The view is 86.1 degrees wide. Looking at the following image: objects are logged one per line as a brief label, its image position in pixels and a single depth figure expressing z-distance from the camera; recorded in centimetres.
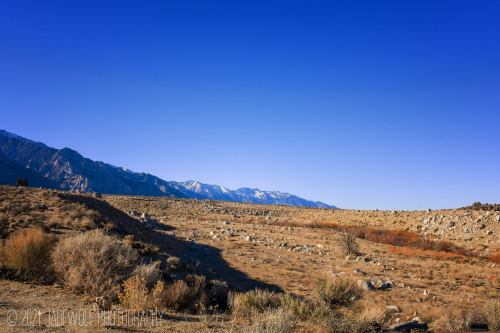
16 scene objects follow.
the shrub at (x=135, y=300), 668
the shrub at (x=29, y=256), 897
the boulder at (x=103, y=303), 682
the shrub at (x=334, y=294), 956
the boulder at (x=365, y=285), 1313
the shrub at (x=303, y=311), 712
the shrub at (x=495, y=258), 1996
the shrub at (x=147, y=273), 911
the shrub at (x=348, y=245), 2074
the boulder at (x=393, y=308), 1016
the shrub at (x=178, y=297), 793
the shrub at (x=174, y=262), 1420
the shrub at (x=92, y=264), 807
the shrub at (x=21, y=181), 3940
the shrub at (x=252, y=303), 789
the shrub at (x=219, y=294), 1018
